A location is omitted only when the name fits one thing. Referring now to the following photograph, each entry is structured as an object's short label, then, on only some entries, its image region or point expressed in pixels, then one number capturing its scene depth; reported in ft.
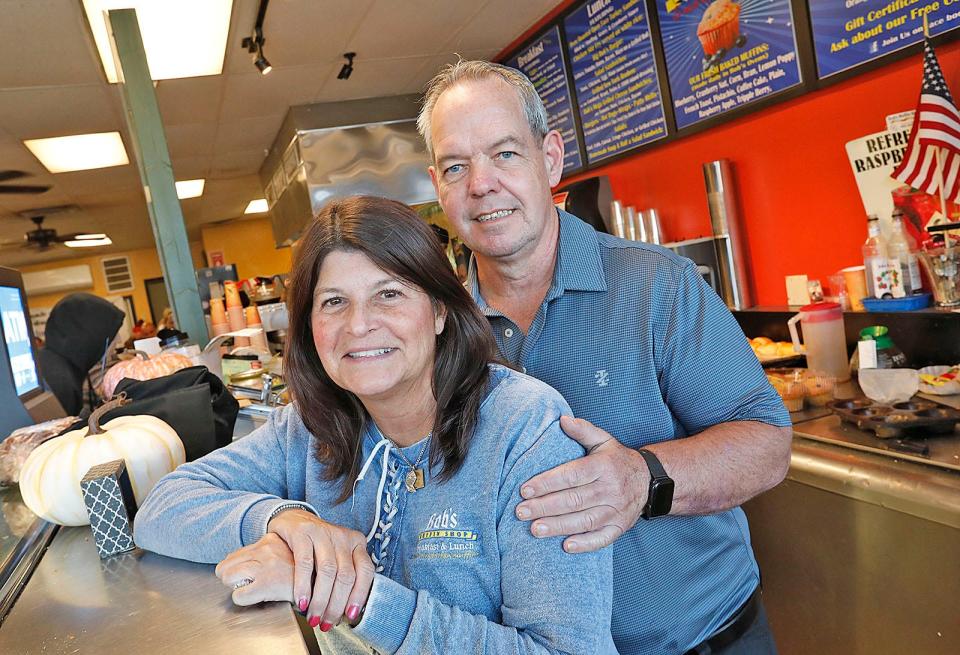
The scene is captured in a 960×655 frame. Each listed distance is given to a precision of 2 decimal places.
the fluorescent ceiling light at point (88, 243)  38.12
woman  3.03
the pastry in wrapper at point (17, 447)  4.97
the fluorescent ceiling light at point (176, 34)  11.06
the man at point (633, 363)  4.28
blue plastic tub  7.82
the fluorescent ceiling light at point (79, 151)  17.70
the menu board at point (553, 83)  13.98
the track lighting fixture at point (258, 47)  11.82
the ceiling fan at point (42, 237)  29.50
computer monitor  5.86
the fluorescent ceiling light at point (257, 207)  33.16
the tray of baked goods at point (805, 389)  7.96
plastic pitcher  8.48
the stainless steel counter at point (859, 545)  5.69
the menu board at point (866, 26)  7.58
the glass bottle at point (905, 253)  7.91
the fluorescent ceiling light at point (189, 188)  26.37
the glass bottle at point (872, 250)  8.29
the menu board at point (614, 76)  11.83
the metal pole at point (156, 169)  11.00
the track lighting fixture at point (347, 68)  14.14
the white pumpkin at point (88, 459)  3.81
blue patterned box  3.45
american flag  7.50
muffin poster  9.45
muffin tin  6.24
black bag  4.73
